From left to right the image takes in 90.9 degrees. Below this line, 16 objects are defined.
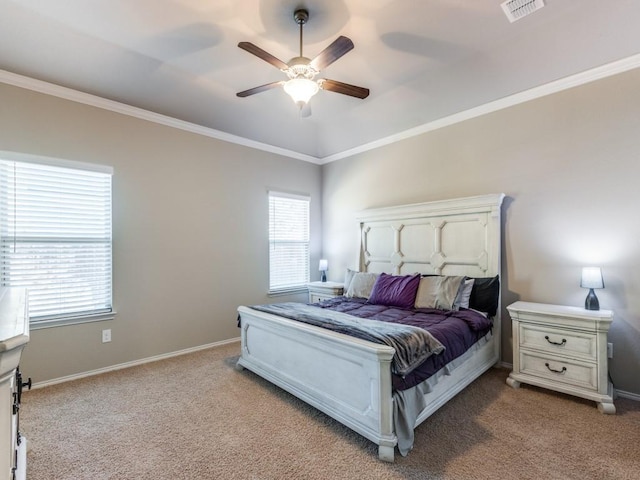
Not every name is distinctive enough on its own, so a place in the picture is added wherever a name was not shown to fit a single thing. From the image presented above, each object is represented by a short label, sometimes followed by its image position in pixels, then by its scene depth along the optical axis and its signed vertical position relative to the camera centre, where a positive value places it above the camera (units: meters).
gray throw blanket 2.04 -0.65
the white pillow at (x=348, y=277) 4.24 -0.47
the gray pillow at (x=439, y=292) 3.17 -0.51
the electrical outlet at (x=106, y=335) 3.31 -0.97
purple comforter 2.20 -0.71
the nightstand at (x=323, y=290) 4.54 -0.70
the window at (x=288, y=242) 4.86 +0.01
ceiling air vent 2.40 +1.82
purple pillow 3.39 -0.54
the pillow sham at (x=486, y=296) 3.24 -0.56
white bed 2.04 -0.77
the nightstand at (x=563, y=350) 2.52 -0.93
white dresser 0.76 -0.28
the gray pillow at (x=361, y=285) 3.87 -0.53
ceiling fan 2.07 +1.25
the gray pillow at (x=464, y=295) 3.19 -0.55
